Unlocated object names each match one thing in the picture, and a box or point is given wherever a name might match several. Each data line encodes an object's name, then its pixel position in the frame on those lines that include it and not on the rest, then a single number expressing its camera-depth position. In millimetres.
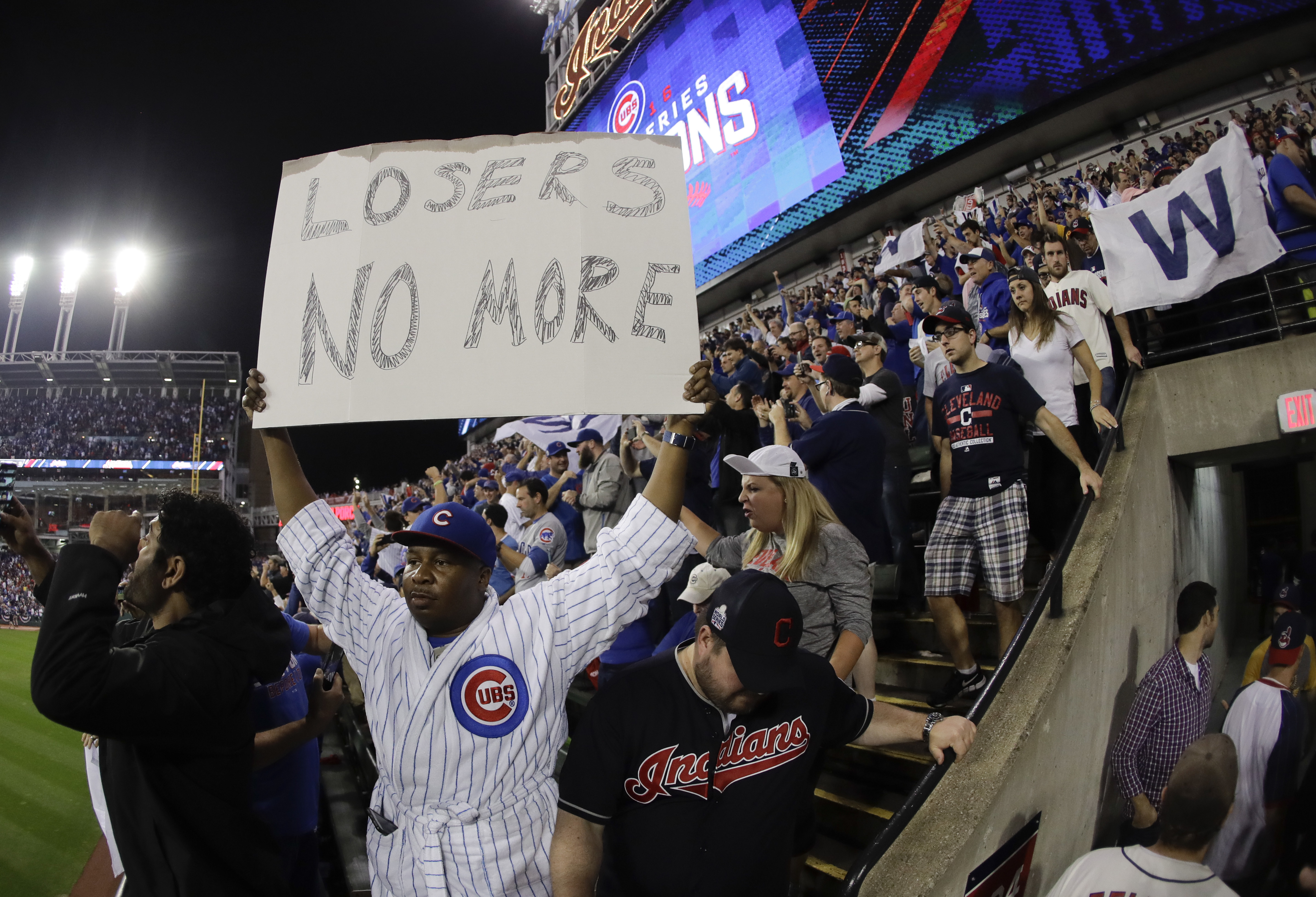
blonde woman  3096
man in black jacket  1788
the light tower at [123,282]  48875
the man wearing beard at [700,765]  1840
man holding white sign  1897
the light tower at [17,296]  51938
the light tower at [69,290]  50375
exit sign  5301
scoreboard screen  12969
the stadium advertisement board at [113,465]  43844
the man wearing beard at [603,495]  6023
